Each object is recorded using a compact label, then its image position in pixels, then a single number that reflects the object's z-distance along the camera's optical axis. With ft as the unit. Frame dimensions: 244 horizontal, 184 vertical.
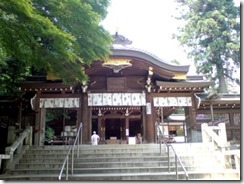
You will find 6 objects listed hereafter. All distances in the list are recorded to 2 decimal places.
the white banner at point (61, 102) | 26.76
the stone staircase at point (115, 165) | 15.44
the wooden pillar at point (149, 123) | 26.20
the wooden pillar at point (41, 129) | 25.13
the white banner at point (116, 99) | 26.96
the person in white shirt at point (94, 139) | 28.39
